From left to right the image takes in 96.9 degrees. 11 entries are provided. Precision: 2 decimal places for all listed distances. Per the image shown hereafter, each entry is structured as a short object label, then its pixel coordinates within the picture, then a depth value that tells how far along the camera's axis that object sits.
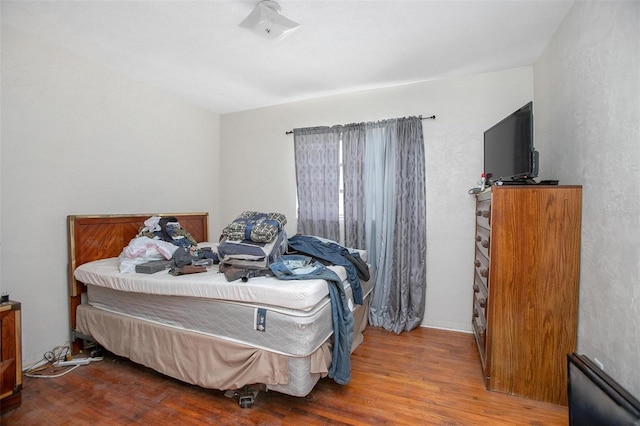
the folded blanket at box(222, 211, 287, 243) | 2.28
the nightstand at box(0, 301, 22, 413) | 1.72
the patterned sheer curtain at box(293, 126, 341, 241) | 3.42
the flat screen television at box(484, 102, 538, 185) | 1.85
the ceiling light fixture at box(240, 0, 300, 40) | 1.83
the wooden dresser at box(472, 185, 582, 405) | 1.77
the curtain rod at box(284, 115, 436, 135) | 3.00
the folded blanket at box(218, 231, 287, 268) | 2.13
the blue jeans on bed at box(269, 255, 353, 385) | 1.88
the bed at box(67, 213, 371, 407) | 1.68
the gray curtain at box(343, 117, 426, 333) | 3.03
